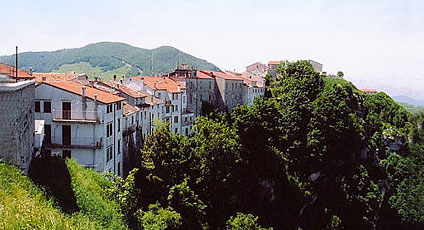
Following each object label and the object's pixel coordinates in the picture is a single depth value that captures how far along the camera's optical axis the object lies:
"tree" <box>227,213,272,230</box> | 37.97
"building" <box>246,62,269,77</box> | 121.74
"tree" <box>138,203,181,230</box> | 30.22
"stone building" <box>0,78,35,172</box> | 17.41
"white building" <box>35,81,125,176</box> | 34.38
